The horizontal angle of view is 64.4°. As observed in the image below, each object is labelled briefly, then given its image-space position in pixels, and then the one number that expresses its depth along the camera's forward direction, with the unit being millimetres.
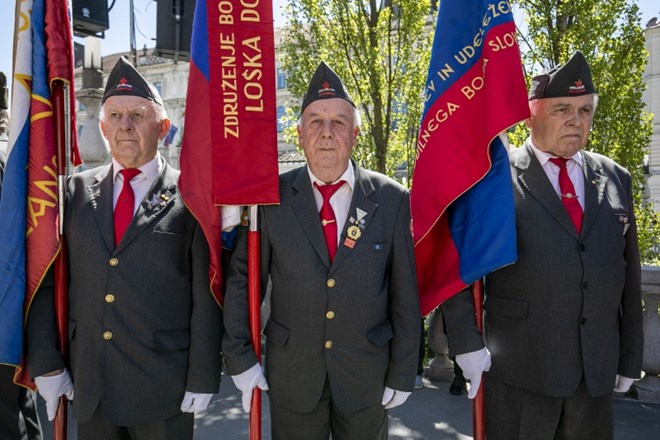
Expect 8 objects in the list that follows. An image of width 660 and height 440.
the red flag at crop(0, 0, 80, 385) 2385
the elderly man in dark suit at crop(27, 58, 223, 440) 2291
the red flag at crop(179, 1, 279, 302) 2438
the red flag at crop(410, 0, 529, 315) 2545
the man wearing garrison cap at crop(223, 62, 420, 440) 2344
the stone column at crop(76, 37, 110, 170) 6047
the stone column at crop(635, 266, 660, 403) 4215
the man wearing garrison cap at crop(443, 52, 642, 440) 2445
